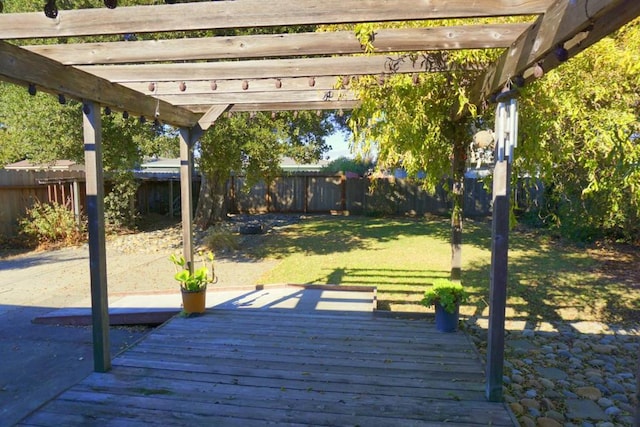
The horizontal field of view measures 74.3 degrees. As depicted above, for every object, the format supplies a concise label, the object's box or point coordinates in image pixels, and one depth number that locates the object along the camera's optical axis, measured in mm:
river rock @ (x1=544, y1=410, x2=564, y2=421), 2811
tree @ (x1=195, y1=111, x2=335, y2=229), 7492
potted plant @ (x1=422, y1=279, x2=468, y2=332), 3842
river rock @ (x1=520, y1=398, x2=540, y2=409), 2916
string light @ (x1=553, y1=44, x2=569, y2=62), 1960
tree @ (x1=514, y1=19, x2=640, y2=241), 3334
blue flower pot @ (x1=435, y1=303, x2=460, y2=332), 3926
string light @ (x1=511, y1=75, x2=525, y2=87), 2510
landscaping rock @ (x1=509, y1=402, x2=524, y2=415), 2799
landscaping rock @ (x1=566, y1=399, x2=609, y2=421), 2871
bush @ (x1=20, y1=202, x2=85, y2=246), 9320
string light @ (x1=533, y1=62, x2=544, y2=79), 2236
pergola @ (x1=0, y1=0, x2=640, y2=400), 2031
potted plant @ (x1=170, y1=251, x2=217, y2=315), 4266
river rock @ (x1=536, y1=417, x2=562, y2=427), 2686
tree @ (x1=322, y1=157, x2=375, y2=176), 17047
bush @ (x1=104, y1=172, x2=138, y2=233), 10545
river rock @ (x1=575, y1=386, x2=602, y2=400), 3148
